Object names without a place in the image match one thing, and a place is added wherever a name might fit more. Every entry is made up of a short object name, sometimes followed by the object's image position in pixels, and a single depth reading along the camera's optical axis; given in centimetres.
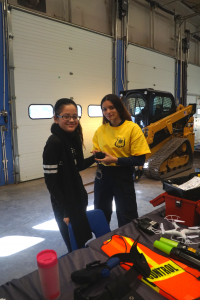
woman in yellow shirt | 240
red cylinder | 111
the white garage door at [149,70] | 960
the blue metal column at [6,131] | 585
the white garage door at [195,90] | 1370
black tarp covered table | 121
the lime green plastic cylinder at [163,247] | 154
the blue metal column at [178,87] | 1263
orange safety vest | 118
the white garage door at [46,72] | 628
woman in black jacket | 190
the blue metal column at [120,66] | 895
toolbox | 201
